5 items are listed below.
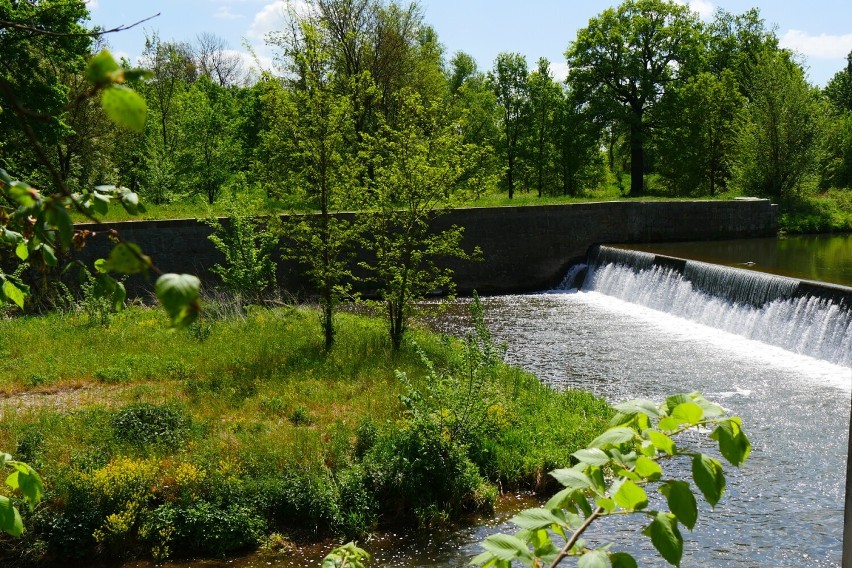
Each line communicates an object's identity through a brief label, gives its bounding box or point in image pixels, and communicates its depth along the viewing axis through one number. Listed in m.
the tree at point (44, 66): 15.86
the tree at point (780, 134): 28.23
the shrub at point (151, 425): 8.23
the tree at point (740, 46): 39.88
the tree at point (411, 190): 11.84
